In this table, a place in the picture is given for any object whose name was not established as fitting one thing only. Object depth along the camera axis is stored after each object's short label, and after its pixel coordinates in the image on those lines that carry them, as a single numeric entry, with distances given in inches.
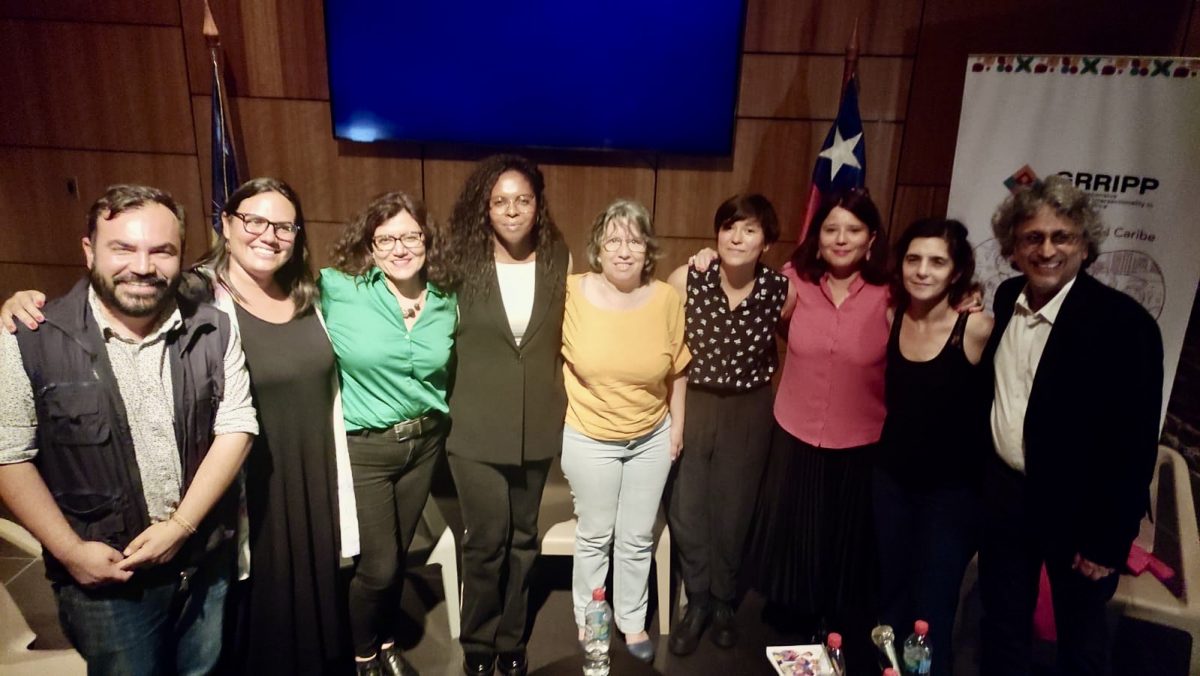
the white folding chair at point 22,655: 75.7
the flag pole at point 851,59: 119.2
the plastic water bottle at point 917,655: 74.4
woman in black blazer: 83.4
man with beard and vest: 58.5
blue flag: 118.1
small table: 78.8
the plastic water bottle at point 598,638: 77.4
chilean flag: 121.0
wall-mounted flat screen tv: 120.6
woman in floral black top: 87.7
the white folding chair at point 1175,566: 89.4
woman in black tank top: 77.8
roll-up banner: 109.0
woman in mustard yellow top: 84.0
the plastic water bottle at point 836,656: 74.5
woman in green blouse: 78.6
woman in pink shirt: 84.8
